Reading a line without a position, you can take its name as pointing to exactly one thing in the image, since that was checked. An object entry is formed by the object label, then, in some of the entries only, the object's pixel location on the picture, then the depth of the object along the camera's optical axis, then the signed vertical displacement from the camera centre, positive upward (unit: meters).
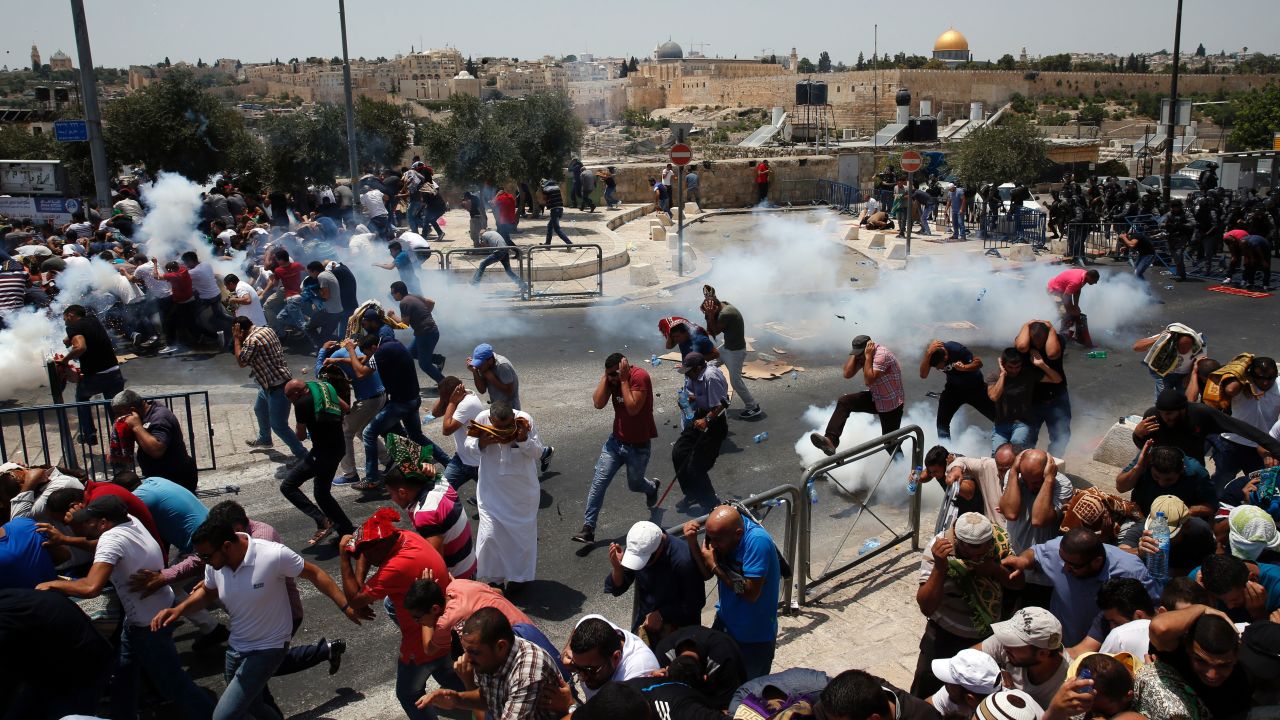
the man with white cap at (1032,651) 3.59 -1.95
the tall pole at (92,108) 13.76 +0.69
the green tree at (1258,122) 45.91 -0.07
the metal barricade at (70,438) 7.84 -2.49
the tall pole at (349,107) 18.11 +0.76
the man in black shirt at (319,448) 6.58 -2.02
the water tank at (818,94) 41.16 +1.67
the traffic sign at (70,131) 15.41 +0.39
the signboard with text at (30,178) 16.80 -0.36
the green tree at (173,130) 23.19 +0.54
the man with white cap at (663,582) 4.36 -2.01
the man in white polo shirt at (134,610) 4.55 -2.15
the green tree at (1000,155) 26.95 -0.77
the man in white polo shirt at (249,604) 4.32 -2.02
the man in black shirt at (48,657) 3.88 -2.04
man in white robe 5.75 -2.10
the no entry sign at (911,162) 17.36 -0.55
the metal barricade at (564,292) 14.45 -2.23
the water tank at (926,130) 39.28 +0.00
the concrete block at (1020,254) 17.91 -2.34
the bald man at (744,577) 4.28 -1.95
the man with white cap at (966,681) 3.51 -1.99
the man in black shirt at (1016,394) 7.06 -1.94
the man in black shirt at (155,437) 6.21 -1.81
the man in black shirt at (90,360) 8.35 -1.80
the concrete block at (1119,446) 7.98 -2.64
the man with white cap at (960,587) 4.23 -2.01
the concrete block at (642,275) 15.71 -2.18
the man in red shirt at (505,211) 16.67 -1.18
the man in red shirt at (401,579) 4.31 -1.95
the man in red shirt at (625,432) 6.77 -2.05
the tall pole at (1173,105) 22.68 +0.44
